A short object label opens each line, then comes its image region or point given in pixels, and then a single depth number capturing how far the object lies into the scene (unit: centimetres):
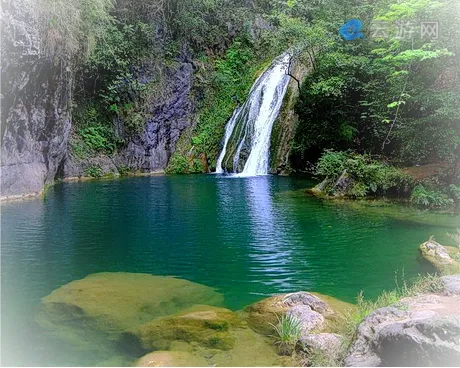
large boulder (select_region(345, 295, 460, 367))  333
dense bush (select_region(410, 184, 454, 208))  1346
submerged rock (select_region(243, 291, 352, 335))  539
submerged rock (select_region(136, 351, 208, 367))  448
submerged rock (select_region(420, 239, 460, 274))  764
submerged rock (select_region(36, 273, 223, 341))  560
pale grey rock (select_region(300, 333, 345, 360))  440
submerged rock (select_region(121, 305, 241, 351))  512
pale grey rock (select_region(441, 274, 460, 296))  521
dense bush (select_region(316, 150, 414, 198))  1537
